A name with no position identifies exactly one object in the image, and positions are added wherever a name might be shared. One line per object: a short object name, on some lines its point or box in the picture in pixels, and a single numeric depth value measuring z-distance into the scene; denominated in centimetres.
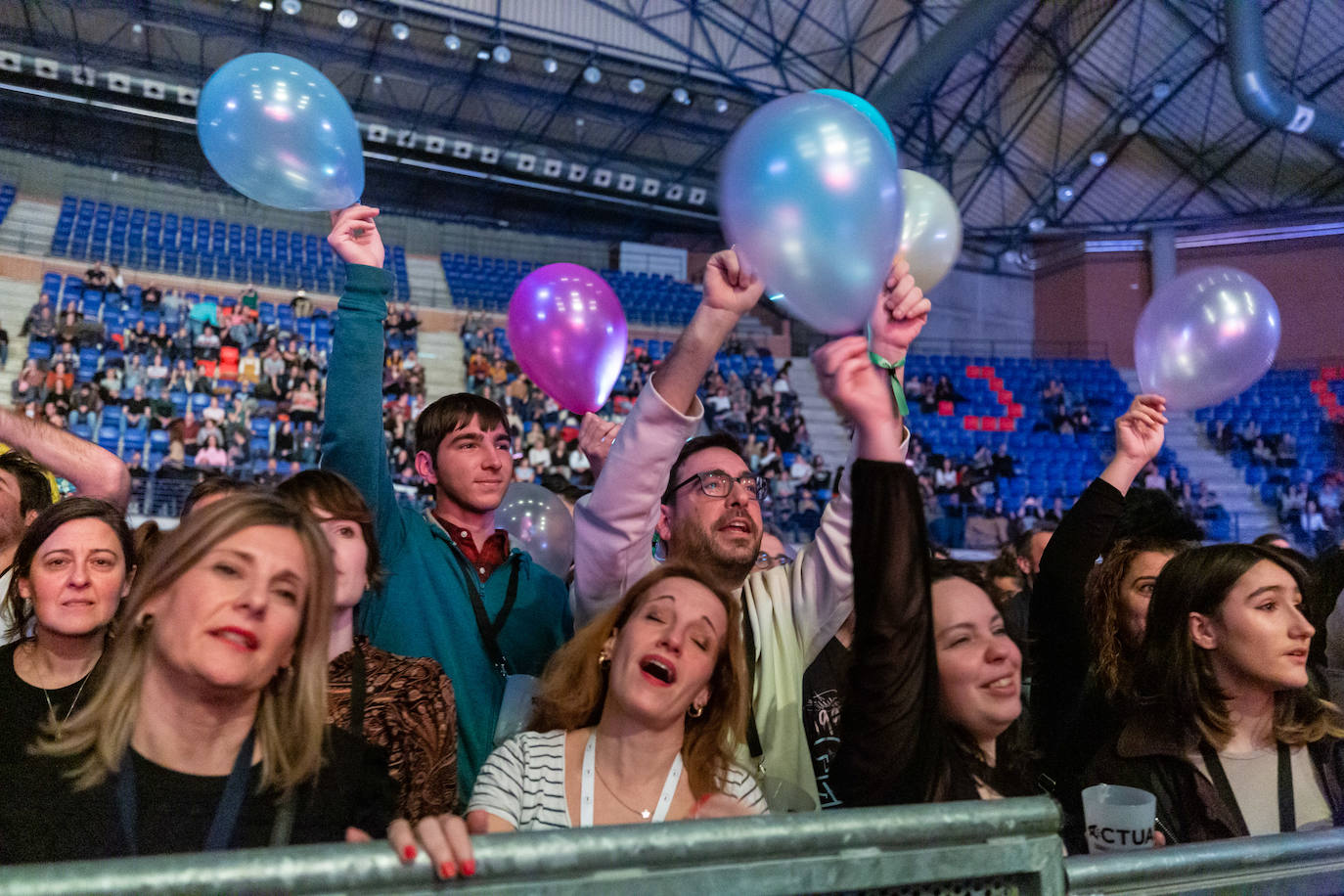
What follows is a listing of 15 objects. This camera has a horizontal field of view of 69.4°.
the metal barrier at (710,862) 68
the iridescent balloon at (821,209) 135
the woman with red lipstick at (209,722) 114
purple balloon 256
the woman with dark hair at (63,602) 161
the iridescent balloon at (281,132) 221
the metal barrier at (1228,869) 93
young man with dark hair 191
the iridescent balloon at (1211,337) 246
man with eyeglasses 148
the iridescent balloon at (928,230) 220
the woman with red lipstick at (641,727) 141
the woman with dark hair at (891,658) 116
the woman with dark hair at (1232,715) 157
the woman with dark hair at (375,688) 154
